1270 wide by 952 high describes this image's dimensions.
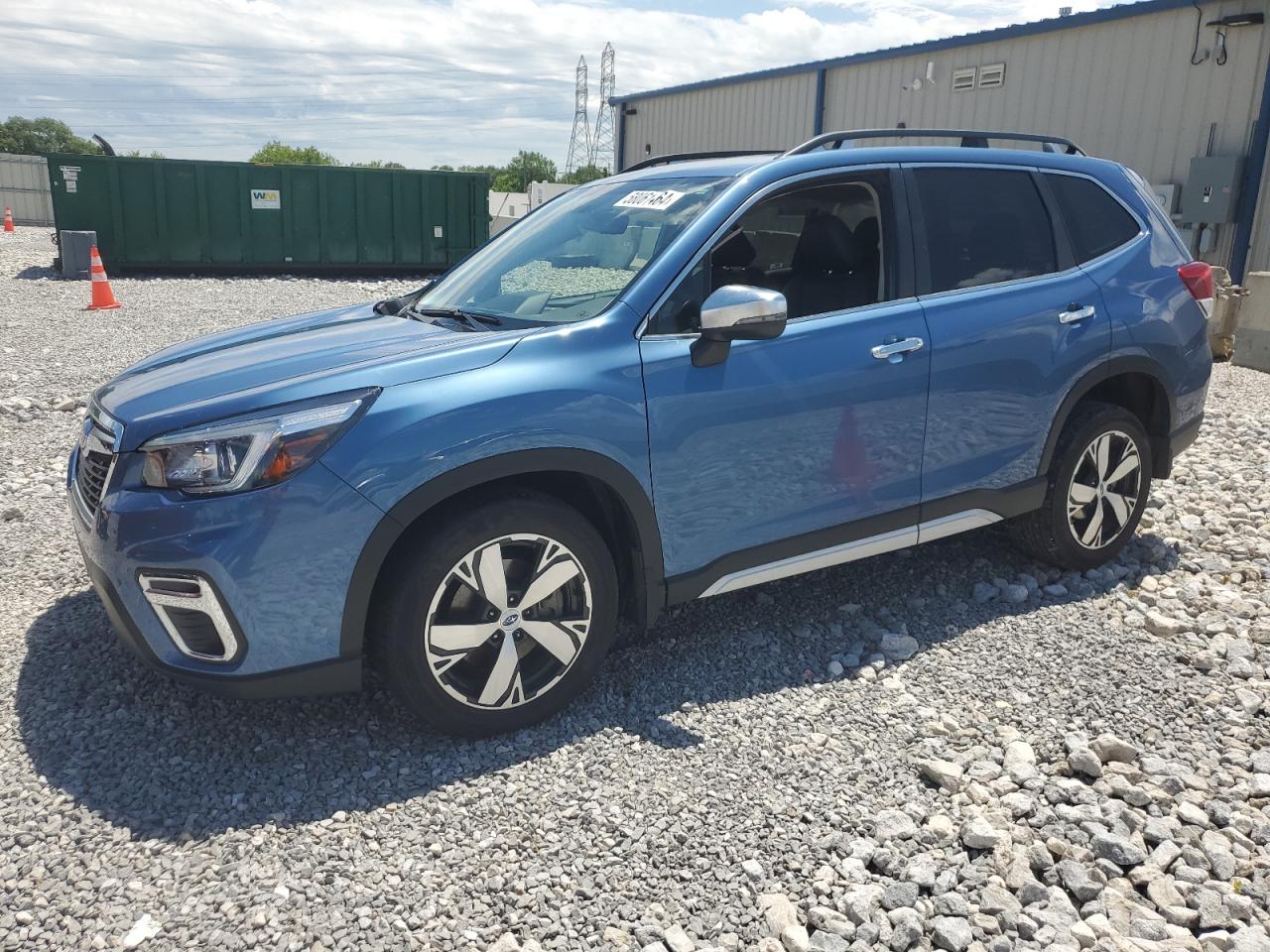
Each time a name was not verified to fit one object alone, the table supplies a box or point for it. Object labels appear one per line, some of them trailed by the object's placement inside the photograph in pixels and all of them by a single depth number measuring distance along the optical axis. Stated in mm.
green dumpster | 18047
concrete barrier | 10422
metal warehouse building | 12125
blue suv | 2922
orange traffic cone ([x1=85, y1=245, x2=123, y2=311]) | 14039
